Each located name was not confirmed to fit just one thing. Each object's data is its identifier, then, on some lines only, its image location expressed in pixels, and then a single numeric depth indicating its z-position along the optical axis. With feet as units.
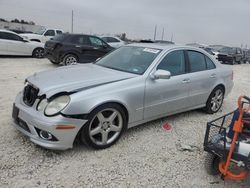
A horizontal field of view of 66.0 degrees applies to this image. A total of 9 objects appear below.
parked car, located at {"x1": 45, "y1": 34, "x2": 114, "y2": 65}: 25.15
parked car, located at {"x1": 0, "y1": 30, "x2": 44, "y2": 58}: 30.14
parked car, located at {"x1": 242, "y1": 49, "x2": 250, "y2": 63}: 59.67
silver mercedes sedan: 7.77
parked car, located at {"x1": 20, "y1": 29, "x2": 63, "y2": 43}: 40.81
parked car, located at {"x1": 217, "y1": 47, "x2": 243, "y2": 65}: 51.60
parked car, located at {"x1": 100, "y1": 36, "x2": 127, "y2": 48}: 39.41
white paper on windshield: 10.57
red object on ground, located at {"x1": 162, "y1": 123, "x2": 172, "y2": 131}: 10.86
